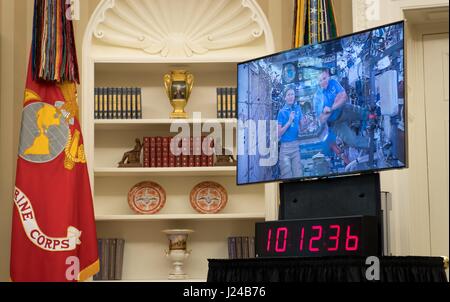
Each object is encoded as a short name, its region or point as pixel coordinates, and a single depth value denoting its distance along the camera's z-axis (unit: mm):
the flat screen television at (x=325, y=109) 2896
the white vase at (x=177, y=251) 4930
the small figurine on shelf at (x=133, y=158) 4965
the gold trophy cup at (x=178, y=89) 5039
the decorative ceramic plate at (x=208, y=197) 5051
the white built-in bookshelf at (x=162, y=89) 5066
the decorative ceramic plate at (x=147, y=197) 5051
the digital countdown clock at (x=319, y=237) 2777
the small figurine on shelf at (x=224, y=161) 4965
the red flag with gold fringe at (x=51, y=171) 4309
